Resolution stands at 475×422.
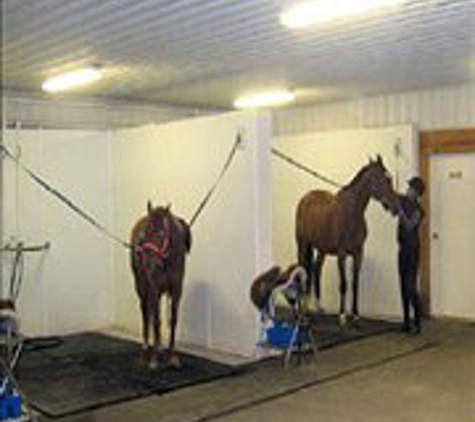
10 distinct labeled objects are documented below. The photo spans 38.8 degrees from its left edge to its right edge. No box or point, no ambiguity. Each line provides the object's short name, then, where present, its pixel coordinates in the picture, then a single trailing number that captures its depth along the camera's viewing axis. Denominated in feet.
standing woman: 25.31
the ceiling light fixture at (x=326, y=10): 15.26
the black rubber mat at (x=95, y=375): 17.84
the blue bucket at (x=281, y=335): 21.47
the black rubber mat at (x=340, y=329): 24.56
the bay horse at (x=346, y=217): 26.13
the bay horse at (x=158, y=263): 20.56
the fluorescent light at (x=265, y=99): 30.27
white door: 28.12
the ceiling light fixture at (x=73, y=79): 23.98
